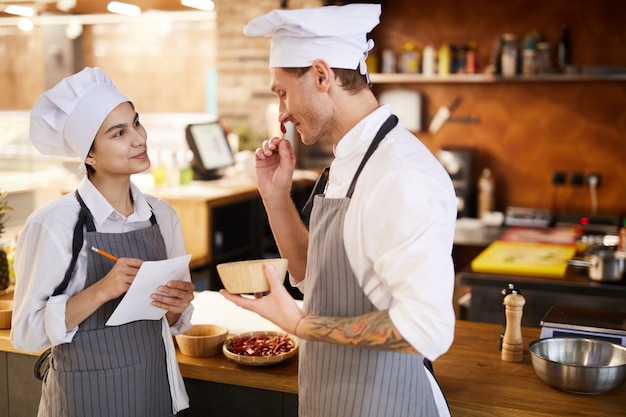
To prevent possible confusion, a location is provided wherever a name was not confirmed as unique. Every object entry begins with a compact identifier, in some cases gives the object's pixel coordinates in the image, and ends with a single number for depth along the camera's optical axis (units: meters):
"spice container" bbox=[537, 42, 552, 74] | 5.64
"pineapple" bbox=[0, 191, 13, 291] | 2.93
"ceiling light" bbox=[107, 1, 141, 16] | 7.12
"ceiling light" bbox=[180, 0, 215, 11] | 6.61
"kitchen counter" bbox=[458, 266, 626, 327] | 3.66
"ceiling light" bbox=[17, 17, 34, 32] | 7.51
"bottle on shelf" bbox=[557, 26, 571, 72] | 5.61
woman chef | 1.94
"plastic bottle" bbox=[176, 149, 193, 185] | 5.18
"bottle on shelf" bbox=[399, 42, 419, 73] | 5.98
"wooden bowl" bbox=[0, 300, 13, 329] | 2.55
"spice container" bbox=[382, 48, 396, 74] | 6.07
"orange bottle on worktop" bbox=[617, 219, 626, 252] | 4.16
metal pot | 3.68
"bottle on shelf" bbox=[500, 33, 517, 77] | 5.64
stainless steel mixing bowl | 1.93
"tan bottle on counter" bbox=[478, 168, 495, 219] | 5.84
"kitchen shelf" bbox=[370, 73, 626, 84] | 5.48
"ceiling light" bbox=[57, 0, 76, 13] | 6.46
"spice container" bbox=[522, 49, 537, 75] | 5.60
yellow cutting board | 3.91
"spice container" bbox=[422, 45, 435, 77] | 5.93
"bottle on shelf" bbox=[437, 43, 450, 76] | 5.89
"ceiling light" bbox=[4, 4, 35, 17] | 7.15
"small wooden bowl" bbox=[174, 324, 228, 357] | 2.28
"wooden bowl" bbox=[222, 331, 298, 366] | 2.15
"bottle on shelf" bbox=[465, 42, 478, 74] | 5.82
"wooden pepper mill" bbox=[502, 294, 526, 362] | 2.22
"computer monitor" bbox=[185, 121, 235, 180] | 5.32
